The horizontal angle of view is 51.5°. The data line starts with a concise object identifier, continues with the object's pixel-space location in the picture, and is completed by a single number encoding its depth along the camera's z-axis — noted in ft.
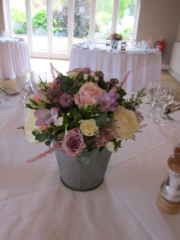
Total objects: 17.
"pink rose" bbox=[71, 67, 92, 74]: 1.94
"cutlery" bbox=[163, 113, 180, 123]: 3.87
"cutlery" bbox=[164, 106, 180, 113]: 4.06
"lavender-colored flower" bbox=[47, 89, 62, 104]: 1.64
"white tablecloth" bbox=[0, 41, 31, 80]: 13.37
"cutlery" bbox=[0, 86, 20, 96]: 4.69
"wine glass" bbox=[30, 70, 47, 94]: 3.21
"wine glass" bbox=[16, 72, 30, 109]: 3.99
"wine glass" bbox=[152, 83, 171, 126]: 3.80
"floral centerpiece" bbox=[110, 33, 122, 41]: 12.06
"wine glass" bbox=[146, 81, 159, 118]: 4.00
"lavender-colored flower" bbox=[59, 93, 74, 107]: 1.57
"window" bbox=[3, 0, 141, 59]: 22.47
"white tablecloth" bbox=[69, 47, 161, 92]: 10.89
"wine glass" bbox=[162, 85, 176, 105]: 3.80
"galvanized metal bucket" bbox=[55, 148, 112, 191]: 1.90
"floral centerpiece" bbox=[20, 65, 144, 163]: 1.55
